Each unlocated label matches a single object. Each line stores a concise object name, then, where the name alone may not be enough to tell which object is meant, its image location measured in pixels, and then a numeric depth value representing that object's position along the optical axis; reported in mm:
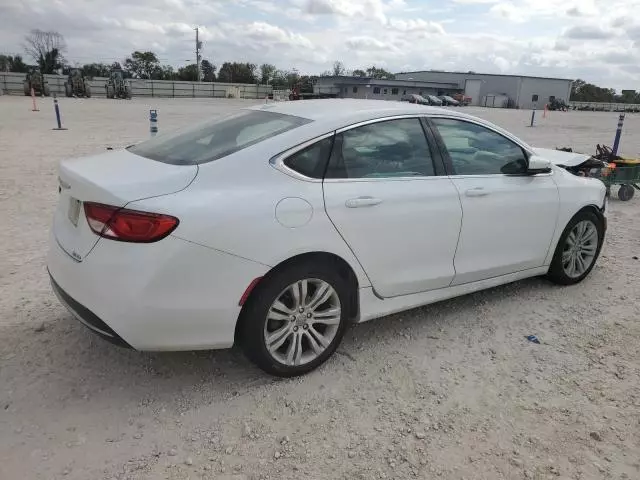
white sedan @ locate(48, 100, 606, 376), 2553
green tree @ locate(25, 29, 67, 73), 67494
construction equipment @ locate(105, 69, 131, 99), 44688
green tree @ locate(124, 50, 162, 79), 84562
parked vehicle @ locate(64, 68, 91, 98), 43312
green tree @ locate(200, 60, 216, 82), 87694
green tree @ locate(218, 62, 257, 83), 84688
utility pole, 78675
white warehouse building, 80819
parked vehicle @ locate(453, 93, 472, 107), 68875
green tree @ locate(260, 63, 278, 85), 89312
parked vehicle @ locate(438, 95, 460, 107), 61406
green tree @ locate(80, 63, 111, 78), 72562
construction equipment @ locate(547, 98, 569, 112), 68188
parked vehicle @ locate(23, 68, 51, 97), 42281
